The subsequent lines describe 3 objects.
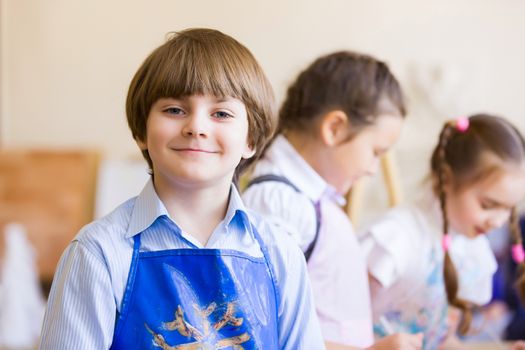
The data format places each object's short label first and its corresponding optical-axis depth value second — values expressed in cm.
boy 165
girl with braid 235
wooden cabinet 435
